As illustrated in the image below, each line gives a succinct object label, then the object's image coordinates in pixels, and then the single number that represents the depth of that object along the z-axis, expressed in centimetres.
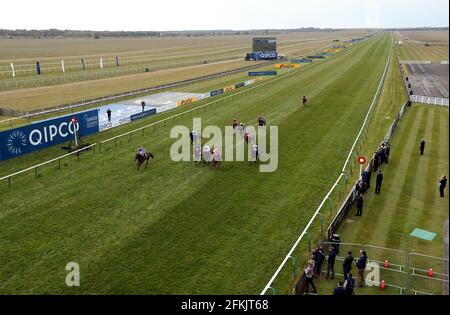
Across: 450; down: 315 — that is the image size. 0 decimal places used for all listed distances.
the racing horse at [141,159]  2468
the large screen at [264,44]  10856
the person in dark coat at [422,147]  2761
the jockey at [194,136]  2711
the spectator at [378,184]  2101
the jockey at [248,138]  2767
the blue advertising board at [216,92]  5328
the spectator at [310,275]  1284
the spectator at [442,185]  2061
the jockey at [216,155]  2481
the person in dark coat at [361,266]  1334
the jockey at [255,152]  2573
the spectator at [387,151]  2650
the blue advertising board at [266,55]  10896
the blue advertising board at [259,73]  7606
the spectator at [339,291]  1132
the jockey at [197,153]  2541
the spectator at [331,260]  1377
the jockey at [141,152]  2472
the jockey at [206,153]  2513
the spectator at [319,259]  1387
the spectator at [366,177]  2109
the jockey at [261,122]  3431
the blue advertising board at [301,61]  10259
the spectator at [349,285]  1184
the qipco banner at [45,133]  2612
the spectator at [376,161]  2467
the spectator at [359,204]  1875
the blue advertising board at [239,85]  5964
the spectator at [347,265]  1334
